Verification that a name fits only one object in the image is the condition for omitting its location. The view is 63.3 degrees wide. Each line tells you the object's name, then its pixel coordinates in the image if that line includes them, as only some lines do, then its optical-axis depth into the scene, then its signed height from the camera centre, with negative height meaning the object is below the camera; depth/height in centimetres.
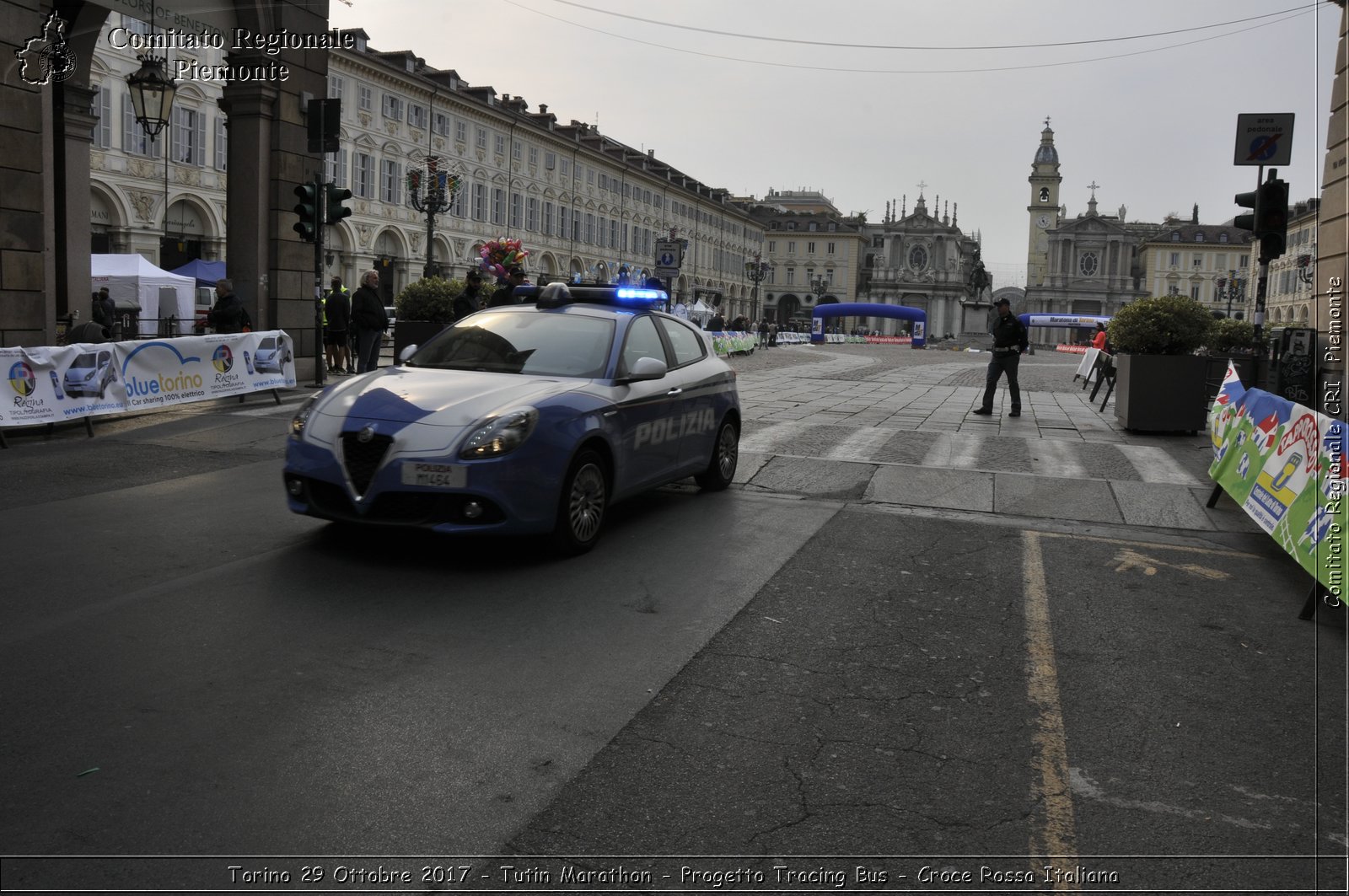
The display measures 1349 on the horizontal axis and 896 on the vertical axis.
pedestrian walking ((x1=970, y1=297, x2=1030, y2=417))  1588 +23
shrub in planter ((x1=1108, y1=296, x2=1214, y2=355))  1397 +56
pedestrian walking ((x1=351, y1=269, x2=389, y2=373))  1725 +46
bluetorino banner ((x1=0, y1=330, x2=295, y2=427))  1091 -38
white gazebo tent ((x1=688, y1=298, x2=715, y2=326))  4169 +168
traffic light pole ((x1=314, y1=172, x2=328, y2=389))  1678 +120
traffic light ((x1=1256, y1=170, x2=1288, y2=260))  1280 +184
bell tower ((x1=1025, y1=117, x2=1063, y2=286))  15250 +2270
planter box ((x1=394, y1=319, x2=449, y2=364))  1730 +27
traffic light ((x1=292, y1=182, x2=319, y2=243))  1667 +209
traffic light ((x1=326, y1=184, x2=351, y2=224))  1681 +218
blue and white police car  602 -44
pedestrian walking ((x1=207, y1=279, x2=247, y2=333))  1579 +44
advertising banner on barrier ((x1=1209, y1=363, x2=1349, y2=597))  581 -63
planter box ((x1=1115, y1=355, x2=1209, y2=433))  1386 -30
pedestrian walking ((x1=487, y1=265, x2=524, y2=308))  1391 +88
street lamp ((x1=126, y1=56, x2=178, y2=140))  1648 +377
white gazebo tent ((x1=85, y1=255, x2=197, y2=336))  2814 +136
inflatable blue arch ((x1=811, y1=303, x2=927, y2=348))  8056 +378
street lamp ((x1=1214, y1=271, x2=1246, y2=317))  6388 +547
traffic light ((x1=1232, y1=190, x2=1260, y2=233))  1305 +200
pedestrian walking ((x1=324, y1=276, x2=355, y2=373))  1866 +42
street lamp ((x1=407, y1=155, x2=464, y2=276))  2895 +438
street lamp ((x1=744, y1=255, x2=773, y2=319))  7031 +575
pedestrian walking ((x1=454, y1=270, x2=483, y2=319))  1670 +81
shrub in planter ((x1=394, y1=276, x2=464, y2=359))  1736 +64
